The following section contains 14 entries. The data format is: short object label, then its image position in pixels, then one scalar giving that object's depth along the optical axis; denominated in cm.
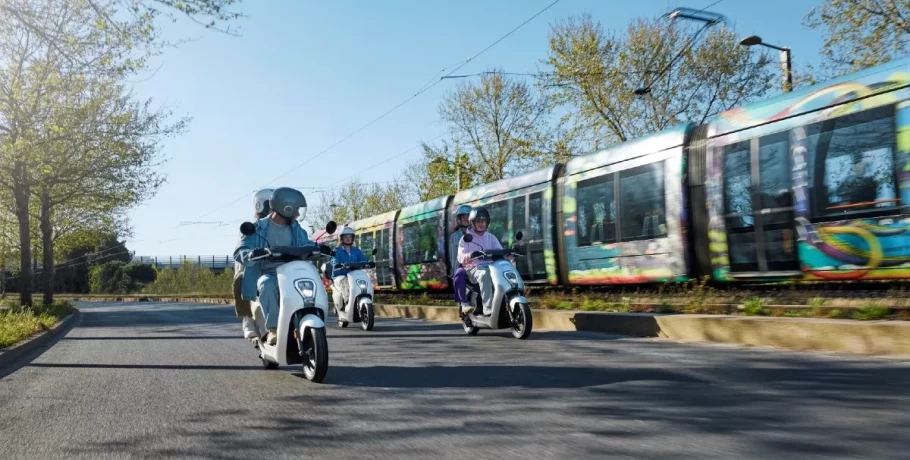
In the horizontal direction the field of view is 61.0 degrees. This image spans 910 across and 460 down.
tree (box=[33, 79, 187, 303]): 1880
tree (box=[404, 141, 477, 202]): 3834
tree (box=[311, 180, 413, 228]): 5438
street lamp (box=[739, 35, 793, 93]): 2028
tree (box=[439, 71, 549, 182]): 3728
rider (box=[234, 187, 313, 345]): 634
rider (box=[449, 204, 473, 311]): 962
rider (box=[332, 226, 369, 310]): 1219
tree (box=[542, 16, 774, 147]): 2972
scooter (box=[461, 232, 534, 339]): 862
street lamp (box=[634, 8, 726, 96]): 1778
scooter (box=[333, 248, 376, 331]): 1173
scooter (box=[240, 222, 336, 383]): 582
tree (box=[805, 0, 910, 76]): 2023
